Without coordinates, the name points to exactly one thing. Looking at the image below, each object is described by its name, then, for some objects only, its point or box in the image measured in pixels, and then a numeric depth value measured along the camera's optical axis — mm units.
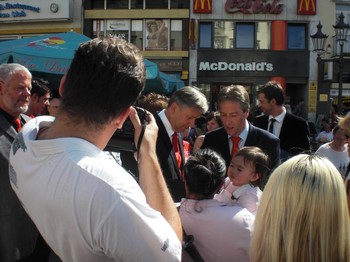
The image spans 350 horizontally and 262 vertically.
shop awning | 5777
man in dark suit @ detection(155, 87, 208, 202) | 3119
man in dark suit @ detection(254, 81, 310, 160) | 4602
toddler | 2656
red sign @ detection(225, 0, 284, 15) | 18938
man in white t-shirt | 1034
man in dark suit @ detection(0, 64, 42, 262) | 2068
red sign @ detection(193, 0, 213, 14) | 19016
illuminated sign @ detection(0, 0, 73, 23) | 19422
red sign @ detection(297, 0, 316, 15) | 19000
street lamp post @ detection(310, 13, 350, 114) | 9144
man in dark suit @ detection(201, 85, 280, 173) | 3508
